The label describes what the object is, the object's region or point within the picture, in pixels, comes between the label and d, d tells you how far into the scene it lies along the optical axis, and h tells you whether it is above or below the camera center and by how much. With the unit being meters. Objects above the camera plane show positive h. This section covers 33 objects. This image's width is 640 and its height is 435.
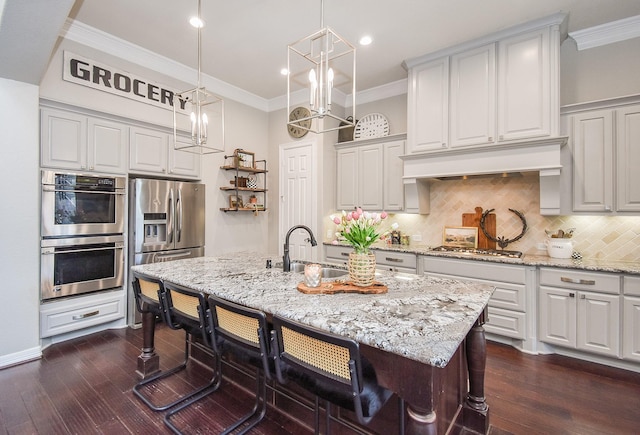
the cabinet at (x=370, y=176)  3.99 +0.57
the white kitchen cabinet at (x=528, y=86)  2.81 +1.26
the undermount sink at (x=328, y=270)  2.32 -0.42
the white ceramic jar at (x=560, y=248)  2.97 -0.29
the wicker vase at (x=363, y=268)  1.74 -0.29
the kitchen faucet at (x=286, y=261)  2.28 -0.33
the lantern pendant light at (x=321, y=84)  1.76 +1.82
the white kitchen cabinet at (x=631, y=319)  2.46 -0.81
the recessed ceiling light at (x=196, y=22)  2.83 +1.85
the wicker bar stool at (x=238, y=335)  1.41 -0.59
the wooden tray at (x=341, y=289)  1.68 -0.40
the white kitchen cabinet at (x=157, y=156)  3.45 +0.73
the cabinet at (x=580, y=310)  2.54 -0.80
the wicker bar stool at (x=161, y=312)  1.88 -0.64
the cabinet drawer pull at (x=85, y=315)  3.06 -1.01
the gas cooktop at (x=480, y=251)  3.13 -0.36
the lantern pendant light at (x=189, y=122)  3.79 +1.27
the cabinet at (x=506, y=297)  2.88 -0.76
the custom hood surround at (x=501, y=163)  2.84 +0.57
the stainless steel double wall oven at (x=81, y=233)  2.86 -0.17
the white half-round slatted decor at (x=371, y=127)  4.34 +1.31
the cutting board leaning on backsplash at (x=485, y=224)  3.54 -0.08
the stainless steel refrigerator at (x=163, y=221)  3.39 -0.06
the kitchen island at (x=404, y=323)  1.06 -0.43
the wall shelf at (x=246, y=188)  4.39 +0.42
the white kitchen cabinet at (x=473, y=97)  3.12 +1.26
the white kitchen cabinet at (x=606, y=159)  2.66 +0.53
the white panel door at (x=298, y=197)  4.46 +0.30
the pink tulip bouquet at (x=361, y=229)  1.72 -0.07
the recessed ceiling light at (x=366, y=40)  3.13 +1.84
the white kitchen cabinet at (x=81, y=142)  2.87 +0.74
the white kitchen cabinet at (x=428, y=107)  3.38 +1.26
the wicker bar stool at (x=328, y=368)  1.11 -0.60
